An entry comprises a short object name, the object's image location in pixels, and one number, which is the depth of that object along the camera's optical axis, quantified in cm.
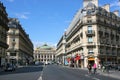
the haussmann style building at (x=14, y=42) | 4589
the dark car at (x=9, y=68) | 2285
